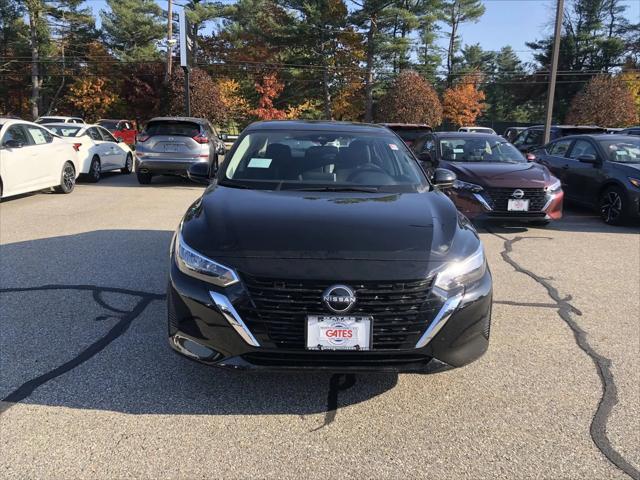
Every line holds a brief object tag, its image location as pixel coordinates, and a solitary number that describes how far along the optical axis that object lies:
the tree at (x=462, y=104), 51.47
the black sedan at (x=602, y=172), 8.89
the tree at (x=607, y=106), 34.53
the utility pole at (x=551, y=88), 17.00
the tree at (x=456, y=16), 55.22
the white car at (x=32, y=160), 9.18
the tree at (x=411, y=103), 35.19
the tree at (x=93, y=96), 41.31
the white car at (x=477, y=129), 28.99
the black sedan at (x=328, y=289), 2.73
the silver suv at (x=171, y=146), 12.68
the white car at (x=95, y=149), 13.34
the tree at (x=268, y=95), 42.44
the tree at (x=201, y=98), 27.05
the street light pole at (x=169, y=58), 31.27
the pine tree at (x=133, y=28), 42.59
